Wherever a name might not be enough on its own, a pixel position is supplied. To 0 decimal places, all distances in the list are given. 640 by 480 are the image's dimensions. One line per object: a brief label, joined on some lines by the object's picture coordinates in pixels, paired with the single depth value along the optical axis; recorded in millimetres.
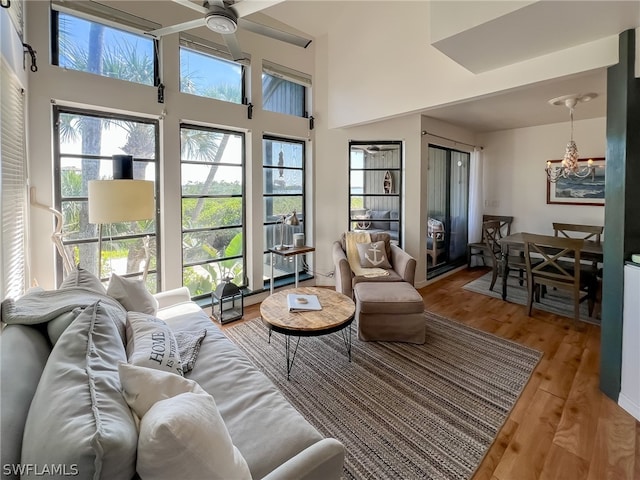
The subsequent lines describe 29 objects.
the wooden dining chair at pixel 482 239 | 5789
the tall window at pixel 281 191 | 4324
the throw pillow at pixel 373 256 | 3844
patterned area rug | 1740
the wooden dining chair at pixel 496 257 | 4180
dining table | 3545
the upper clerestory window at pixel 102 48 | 2664
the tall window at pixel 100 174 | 2754
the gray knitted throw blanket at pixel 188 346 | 1710
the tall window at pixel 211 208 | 3572
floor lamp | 2232
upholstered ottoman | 2916
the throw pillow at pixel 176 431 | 799
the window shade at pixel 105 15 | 2615
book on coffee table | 2582
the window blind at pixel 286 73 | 4105
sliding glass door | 5156
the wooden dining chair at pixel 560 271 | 3367
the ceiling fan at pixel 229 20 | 1938
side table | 3951
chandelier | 3586
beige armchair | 3467
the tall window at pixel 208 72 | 3416
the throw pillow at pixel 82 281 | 1811
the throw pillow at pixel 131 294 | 2002
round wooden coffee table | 2289
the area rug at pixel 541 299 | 3776
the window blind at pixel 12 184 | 1763
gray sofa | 786
